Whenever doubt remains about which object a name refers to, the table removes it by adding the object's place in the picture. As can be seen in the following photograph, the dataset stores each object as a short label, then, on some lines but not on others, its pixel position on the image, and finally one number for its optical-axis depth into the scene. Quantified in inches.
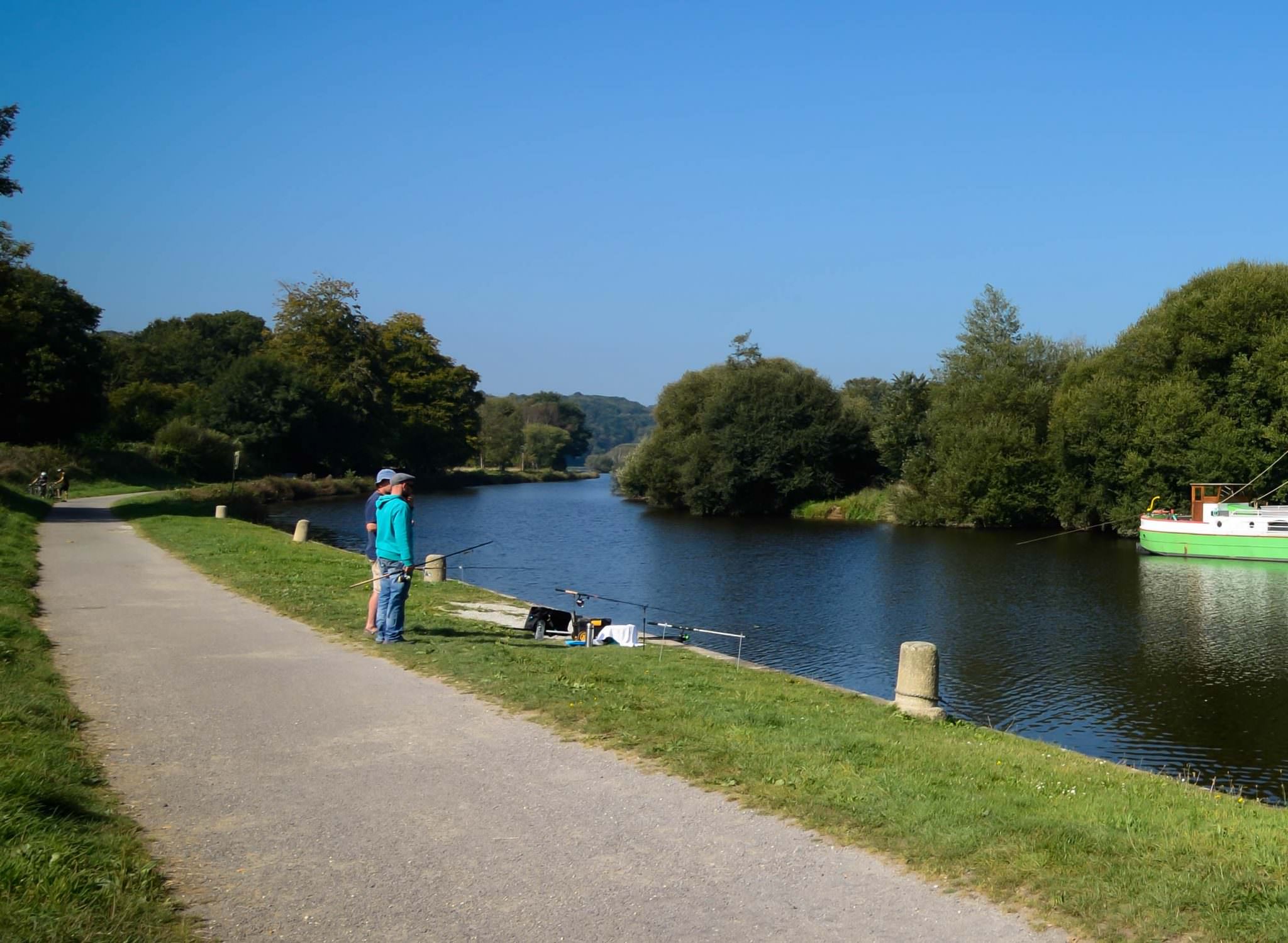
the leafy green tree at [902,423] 2389.3
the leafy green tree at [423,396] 3752.5
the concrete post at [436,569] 880.3
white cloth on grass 645.9
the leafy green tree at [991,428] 2089.1
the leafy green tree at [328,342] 3442.4
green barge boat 1549.0
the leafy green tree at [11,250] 1566.2
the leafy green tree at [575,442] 7017.7
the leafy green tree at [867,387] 5541.3
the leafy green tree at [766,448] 2472.9
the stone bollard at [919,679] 441.4
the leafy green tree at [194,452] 2412.6
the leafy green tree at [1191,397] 1759.4
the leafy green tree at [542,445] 5812.0
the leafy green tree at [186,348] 3531.0
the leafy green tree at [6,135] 1158.3
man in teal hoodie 504.4
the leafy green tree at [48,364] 1620.3
